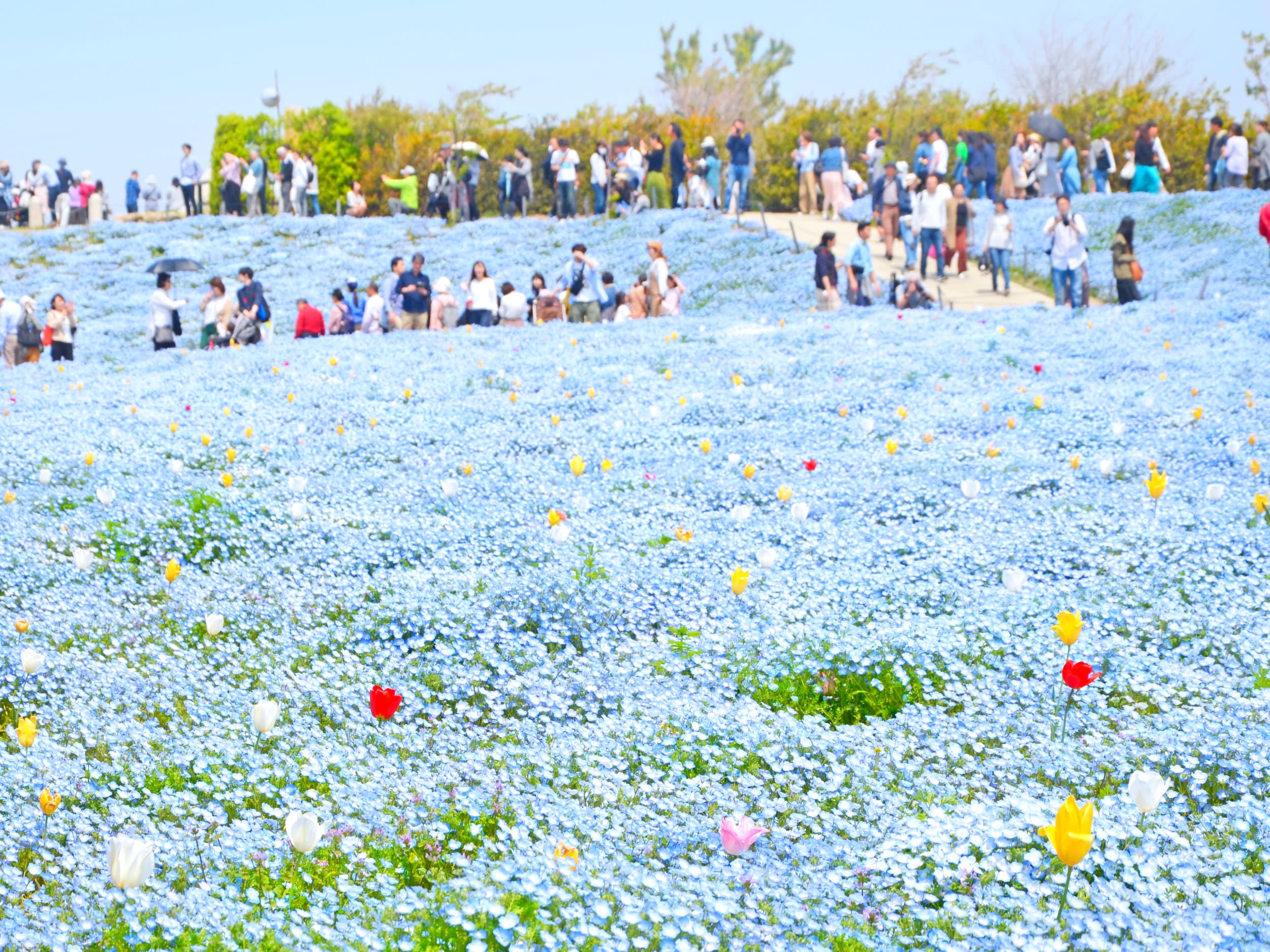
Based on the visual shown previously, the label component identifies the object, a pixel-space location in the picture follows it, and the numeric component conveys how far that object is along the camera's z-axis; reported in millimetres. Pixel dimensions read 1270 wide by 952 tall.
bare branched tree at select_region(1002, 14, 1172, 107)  68625
